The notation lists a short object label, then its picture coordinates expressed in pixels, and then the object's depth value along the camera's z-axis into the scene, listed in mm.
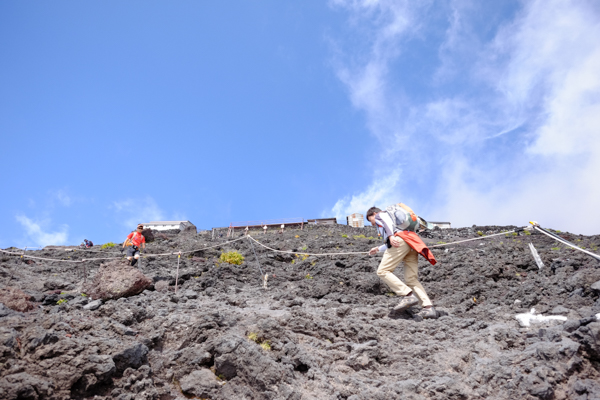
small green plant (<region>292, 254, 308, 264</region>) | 12816
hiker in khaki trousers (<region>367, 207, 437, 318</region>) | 6105
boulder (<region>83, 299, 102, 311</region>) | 6126
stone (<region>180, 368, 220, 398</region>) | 4016
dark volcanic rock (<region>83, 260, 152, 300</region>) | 6902
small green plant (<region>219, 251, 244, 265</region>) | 11898
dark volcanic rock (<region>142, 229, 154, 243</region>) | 22006
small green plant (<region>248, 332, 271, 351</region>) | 4731
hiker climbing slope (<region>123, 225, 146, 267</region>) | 11220
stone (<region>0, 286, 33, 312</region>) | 5855
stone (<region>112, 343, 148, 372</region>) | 4031
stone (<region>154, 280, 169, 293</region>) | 8072
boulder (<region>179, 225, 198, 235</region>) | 30950
